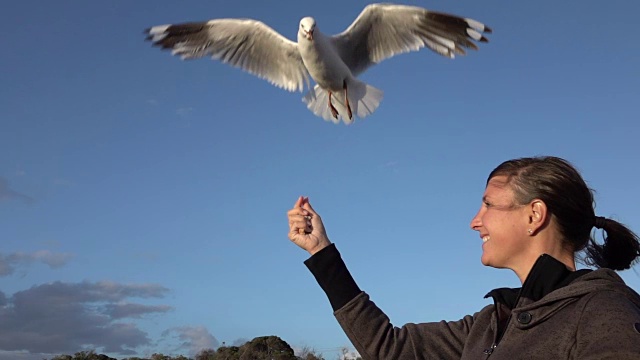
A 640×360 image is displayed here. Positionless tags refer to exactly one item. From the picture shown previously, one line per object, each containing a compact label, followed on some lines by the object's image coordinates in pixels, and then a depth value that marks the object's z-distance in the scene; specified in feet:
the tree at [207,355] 99.72
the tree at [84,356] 86.97
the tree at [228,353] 99.23
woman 5.34
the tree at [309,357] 98.02
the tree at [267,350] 97.04
